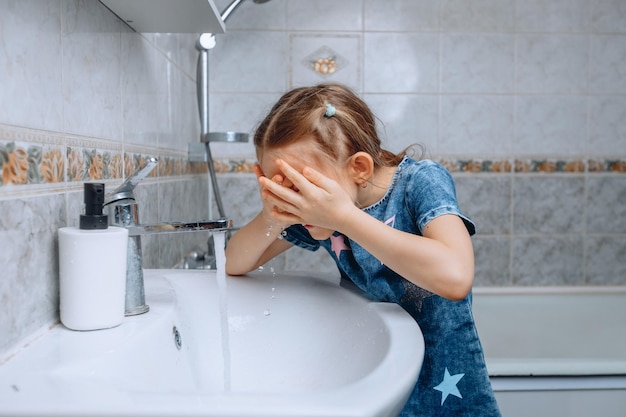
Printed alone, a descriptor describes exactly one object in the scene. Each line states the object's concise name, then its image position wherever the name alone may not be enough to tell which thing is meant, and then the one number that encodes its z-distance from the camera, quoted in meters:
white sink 0.36
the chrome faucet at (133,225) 0.62
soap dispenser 0.53
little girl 0.66
